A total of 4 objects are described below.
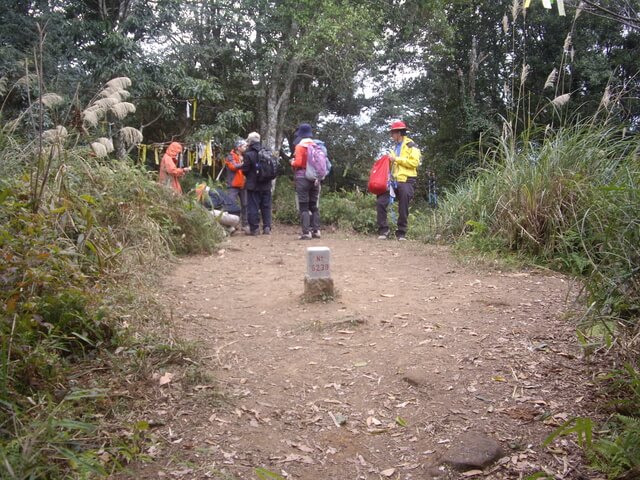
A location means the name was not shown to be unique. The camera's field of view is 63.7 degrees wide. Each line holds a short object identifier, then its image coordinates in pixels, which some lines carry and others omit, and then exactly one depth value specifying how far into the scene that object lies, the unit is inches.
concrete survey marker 160.9
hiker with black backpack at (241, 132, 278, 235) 325.1
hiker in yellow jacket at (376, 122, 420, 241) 291.4
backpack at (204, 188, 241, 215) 395.9
